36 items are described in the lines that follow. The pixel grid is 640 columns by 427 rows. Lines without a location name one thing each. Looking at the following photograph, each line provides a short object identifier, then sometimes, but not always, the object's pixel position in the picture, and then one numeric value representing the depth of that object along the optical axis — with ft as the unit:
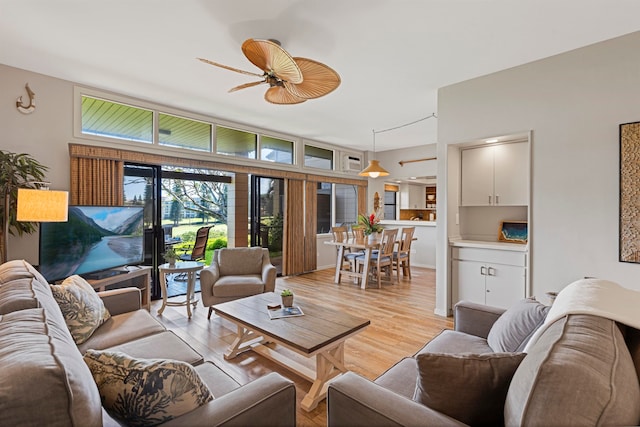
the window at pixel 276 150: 18.34
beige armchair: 11.31
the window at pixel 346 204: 23.81
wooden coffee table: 6.57
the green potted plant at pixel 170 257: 11.98
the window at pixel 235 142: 16.38
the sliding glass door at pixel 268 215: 18.43
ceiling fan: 7.13
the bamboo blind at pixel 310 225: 20.69
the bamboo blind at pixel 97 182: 11.56
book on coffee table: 7.90
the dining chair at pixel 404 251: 18.38
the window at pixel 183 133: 14.21
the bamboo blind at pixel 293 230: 19.44
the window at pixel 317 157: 21.08
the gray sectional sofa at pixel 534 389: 2.52
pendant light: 16.90
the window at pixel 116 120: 12.21
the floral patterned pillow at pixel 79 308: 6.08
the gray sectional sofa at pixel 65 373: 2.48
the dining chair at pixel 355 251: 18.01
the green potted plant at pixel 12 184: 9.38
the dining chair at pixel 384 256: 16.89
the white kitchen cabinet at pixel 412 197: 27.43
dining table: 16.52
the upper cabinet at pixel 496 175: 11.58
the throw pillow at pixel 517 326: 5.02
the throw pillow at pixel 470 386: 3.40
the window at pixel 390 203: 26.78
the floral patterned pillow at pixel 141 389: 3.24
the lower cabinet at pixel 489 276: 10.75
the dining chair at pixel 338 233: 18.62
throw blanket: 3.54
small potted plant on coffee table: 8.34
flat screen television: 9.65
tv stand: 10.36
